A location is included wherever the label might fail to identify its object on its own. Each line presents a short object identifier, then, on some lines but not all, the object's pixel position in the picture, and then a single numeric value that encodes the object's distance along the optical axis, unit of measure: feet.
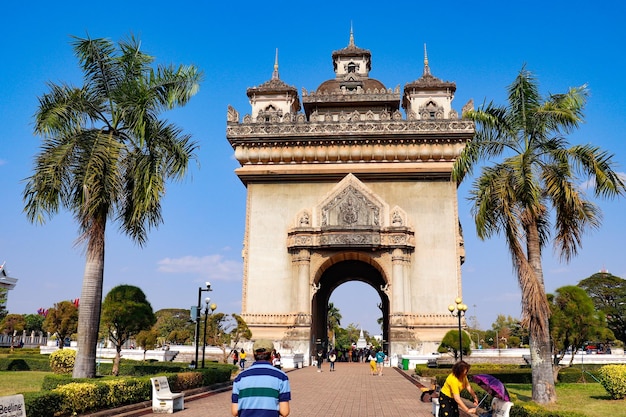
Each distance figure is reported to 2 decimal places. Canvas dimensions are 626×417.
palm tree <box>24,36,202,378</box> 40.22
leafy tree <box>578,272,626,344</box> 181.98
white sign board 22.79
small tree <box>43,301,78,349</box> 111.14
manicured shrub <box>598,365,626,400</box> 45.32
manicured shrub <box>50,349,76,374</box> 57.52
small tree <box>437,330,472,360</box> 83.34
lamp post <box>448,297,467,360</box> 65.18
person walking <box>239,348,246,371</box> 83.69
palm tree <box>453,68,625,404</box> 42.52
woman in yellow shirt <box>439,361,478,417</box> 23.85
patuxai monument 97.45
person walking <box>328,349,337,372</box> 86.64
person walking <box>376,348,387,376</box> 77.36
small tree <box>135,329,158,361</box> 81.20
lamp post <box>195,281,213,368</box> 62.30
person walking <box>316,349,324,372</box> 84.43
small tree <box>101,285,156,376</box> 60.95
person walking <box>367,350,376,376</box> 76.08
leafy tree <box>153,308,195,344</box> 254.86
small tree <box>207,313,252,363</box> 85.31
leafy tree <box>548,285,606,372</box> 63.67
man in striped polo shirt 16.40
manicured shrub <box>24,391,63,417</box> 28.43
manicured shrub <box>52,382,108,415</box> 31.42
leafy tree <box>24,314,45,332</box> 240.53
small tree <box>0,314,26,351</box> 157.11
